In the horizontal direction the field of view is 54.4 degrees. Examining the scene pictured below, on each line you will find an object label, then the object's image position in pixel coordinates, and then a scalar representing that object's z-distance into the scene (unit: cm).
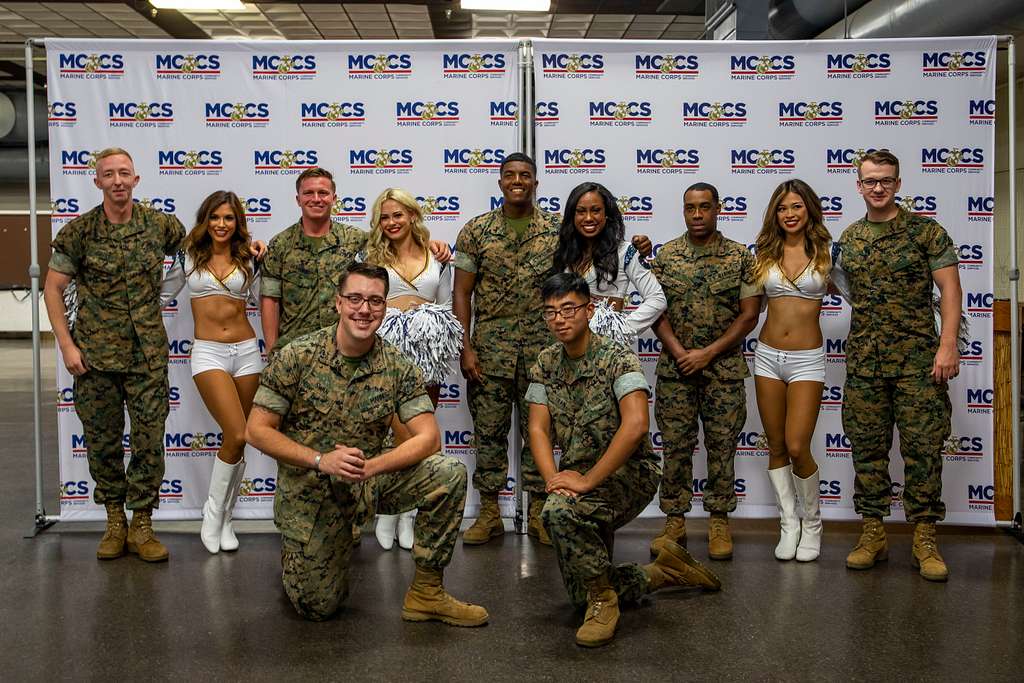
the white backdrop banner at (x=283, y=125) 493
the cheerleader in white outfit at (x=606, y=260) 433
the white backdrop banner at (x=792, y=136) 490
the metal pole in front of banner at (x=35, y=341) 476
